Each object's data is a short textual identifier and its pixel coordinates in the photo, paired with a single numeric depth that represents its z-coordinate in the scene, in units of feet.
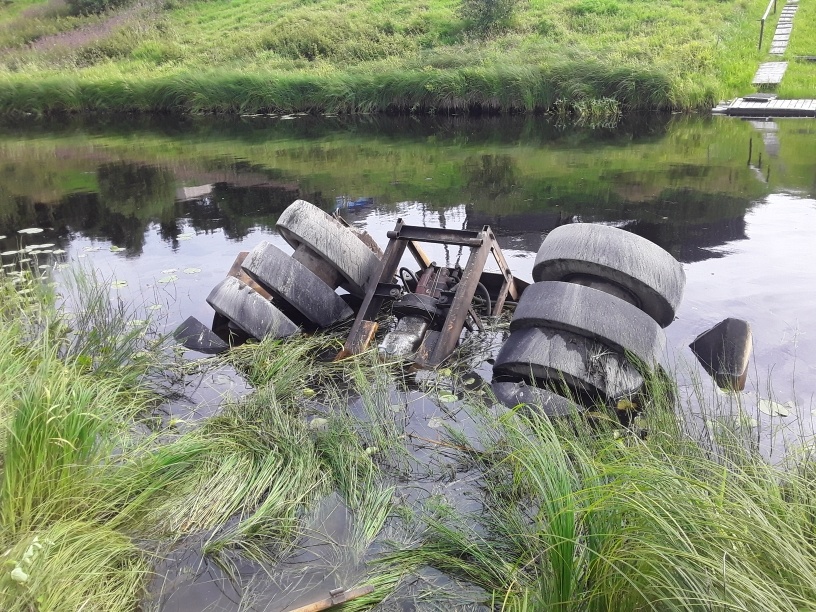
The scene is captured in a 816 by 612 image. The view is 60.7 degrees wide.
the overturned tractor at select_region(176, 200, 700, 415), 13.33
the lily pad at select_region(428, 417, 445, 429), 13.61
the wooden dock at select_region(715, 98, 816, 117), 53.16
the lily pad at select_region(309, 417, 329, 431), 12.99
